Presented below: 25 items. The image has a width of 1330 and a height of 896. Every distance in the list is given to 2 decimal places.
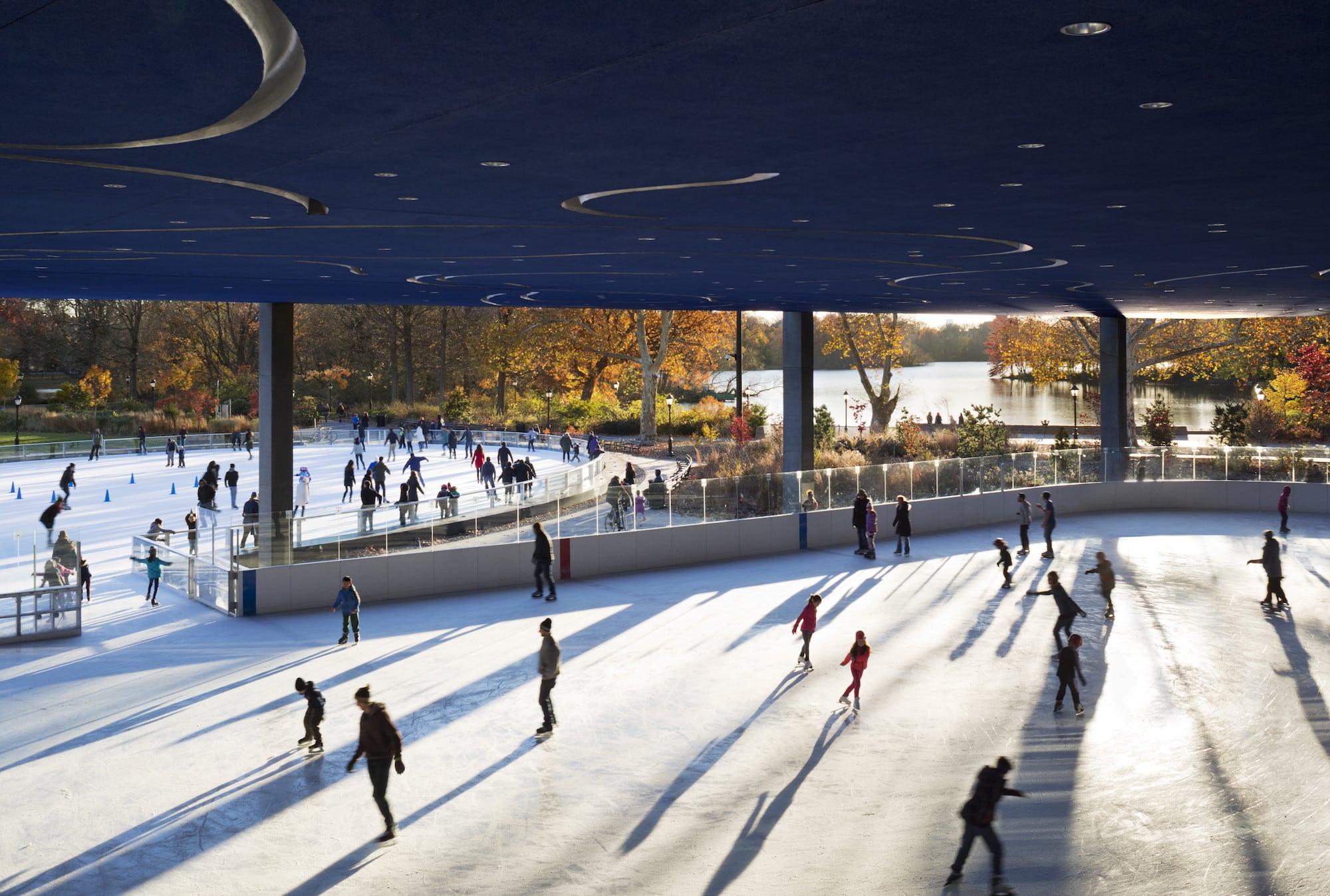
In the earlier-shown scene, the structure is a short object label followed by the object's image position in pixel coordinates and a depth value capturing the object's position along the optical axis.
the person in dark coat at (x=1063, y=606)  13.99
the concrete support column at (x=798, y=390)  29.84
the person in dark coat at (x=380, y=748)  8.88
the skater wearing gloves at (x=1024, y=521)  22.31
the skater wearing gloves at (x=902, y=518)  21.92
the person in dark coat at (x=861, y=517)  21.77
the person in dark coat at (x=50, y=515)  24.20
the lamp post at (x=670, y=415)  50.13
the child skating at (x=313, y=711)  10.52
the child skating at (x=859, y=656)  12.13
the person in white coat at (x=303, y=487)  27.70
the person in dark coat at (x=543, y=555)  18.09
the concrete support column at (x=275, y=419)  23.44
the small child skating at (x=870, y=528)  21.73
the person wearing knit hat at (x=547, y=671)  11.40
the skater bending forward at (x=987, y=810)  7.82
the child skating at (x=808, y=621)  13.57
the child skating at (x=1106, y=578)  16.28
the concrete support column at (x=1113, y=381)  32.56
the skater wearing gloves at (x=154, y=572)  17.56
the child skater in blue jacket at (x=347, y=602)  14.93
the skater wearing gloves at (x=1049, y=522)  21.97
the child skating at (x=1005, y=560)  18.81
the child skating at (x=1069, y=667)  11.88
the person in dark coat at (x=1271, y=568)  16.84
